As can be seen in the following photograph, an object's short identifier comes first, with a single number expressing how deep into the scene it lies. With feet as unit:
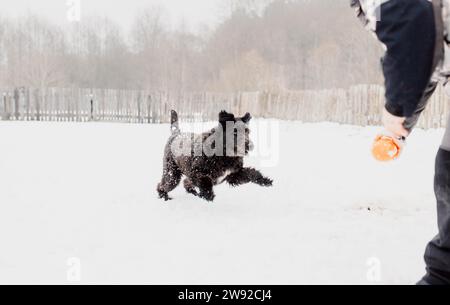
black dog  33.47
